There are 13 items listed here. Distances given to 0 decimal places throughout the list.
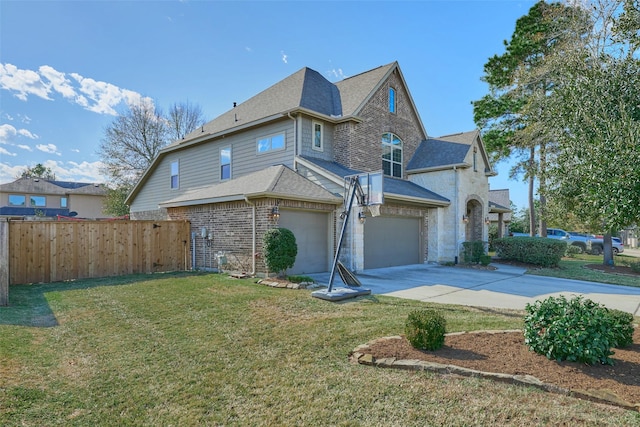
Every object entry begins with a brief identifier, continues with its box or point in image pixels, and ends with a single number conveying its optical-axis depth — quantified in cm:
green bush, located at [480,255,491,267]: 1540
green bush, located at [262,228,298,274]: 997
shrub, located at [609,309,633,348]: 438
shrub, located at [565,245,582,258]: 2315
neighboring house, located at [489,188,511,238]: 2646
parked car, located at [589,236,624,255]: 2677
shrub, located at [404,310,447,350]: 446
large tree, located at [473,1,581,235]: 2081
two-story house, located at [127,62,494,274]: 1200
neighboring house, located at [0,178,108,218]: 3812
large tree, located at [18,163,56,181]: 6317
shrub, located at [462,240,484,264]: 1573
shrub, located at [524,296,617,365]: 378
